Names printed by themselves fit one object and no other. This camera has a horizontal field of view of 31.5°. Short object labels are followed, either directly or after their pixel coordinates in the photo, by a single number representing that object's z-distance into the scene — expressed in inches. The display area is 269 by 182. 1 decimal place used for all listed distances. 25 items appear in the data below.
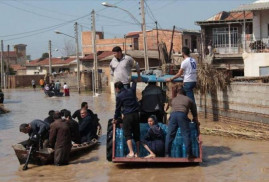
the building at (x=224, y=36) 1247.5
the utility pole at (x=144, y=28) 1200.4
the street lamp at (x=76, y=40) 1865.2
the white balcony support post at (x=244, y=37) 1190.3
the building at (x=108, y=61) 1939.0
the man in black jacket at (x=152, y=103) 429.7
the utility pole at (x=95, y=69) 1673.2
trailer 386.6
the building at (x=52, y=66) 3014.3
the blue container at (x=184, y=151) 397.8
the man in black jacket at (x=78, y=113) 515.2
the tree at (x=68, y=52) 4600.9
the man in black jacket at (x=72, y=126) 473.4
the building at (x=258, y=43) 1094.4
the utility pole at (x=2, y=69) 2784.9
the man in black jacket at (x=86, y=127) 508.4
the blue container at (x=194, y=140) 396.9
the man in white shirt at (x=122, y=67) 413.7
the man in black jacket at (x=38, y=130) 436.5
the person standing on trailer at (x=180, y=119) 389.7
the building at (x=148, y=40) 2116.1
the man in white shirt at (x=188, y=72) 427.2
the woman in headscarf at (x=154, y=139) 400.5
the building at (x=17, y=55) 4783.5
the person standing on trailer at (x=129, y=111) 394.3
